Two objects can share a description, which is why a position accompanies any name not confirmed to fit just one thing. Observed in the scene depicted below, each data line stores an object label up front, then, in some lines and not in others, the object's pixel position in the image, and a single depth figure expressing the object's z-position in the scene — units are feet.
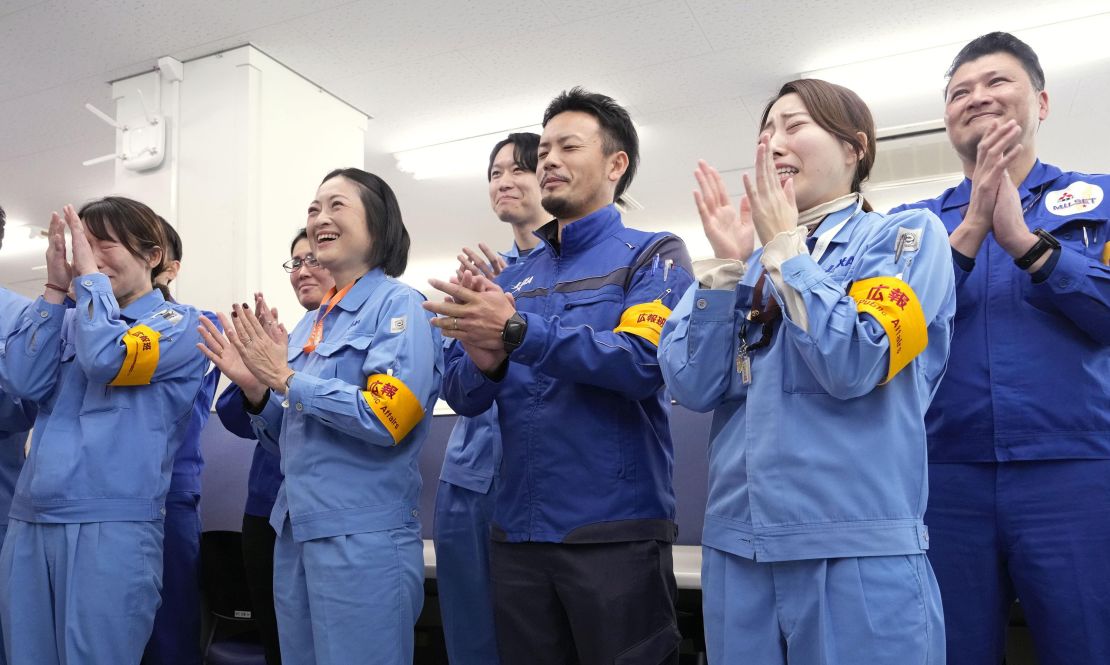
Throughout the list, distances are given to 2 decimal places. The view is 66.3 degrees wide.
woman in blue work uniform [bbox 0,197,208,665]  6.75
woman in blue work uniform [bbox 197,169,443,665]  5.76
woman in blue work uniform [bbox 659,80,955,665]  3.86
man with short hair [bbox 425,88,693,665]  5.21
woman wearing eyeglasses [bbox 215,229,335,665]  7.68
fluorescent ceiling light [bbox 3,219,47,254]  23.82
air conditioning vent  16.71
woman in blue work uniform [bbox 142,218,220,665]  8.01
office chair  8.44
